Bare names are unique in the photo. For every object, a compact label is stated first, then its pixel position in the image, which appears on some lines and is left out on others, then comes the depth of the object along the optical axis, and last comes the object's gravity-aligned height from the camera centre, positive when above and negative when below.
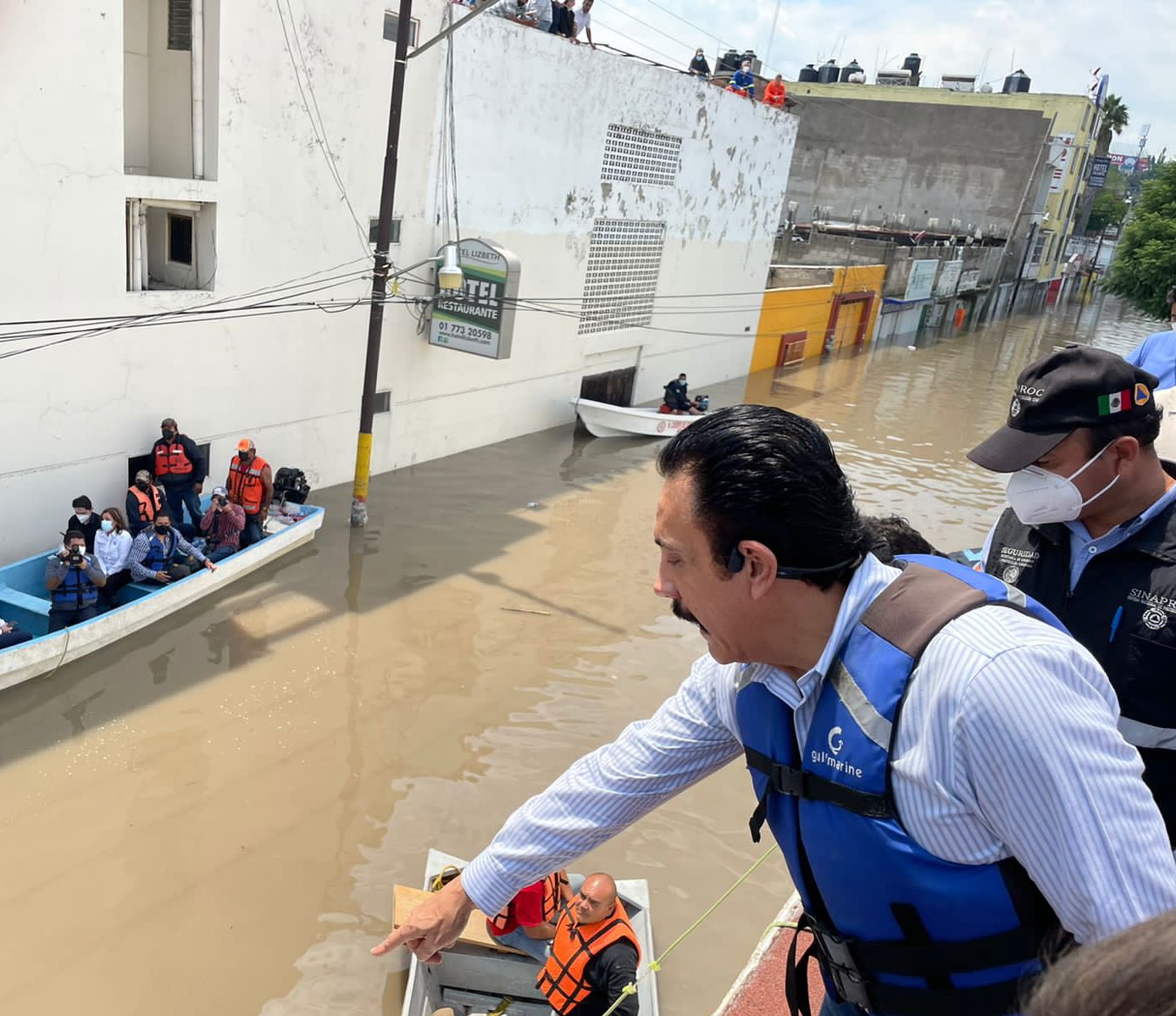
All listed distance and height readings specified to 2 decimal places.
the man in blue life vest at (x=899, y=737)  1.41 -0.78
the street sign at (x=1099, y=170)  60.28 +5.79
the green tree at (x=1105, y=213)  75.94 +4.03
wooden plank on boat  5.66 -4.46
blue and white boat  8.34 -4.71
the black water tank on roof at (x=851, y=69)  56.34 +9.00
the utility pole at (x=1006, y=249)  46.94 +0.01
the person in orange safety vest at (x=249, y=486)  11.18 -4.01
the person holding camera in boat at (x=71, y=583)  8.88 -4.32
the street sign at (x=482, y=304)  13.63 -1.92
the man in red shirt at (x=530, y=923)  5.49 -4.23
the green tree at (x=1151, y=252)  22.56 +0.45
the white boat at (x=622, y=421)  18.69 -4.36
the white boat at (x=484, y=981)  5.55 -4.64
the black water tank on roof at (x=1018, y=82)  53.91 +9.26
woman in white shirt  9.55 -4.25
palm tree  64.06 +9.78
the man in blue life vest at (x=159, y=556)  9.80 -4.40
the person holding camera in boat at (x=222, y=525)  10.78 -4.34
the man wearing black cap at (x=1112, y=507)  2.45 -0.65
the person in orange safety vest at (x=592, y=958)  4.86 -3.86
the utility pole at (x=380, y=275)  11.39 -1.49
